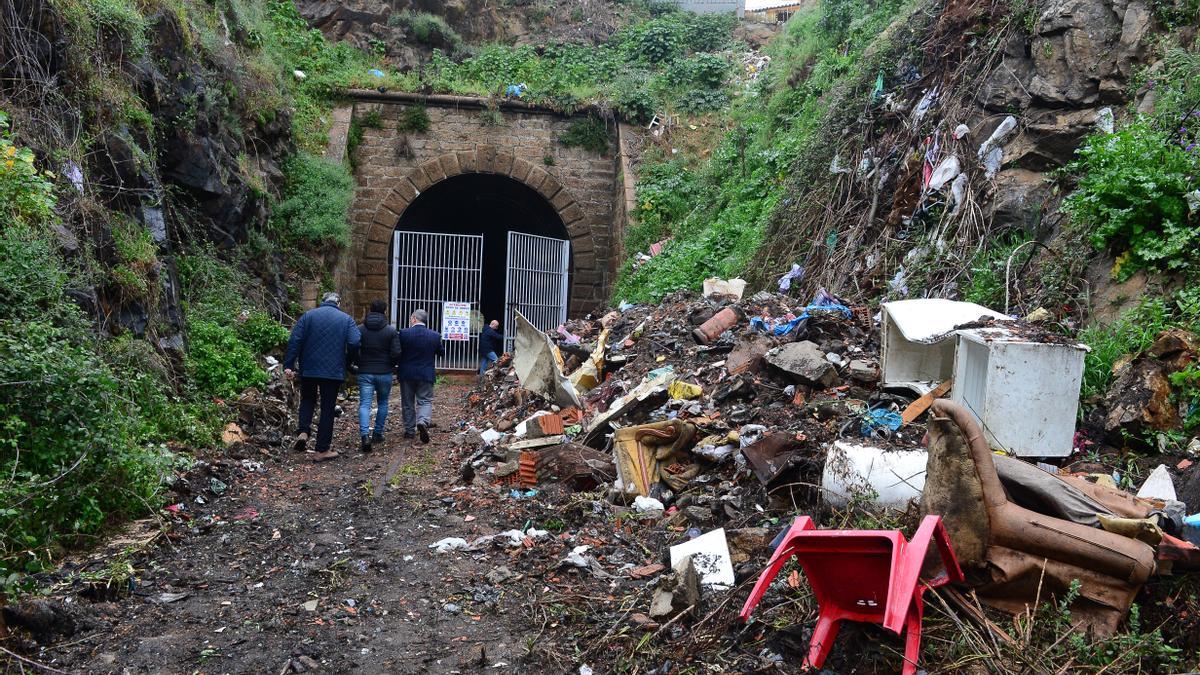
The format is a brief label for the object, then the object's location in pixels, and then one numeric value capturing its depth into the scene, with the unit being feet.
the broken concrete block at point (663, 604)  11.87
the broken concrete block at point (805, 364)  18.80
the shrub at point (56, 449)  13.20
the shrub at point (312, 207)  42.06
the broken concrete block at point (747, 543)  13.57
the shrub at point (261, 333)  31.37
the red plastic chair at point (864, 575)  9.11
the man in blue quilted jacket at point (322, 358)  23.88
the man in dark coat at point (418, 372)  27.31
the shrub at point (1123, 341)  16.20
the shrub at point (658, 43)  58.54
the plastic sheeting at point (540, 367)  25.90
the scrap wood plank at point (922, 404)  16.21
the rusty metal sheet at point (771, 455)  14.97
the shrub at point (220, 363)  25.21
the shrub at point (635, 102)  52.06
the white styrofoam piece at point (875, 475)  12.76
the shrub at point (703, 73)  55.98
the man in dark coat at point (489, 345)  40.65
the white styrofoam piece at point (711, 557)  12.95
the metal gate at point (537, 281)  49.65
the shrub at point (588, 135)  51.72
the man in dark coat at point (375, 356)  25.94
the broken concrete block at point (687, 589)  11.71
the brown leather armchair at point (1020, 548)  10.14
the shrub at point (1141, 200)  17.44
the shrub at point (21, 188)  17.29
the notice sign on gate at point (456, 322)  46.16
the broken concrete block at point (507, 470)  20.31
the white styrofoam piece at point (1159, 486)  12.67
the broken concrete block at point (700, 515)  15.24
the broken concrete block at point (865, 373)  18.86
